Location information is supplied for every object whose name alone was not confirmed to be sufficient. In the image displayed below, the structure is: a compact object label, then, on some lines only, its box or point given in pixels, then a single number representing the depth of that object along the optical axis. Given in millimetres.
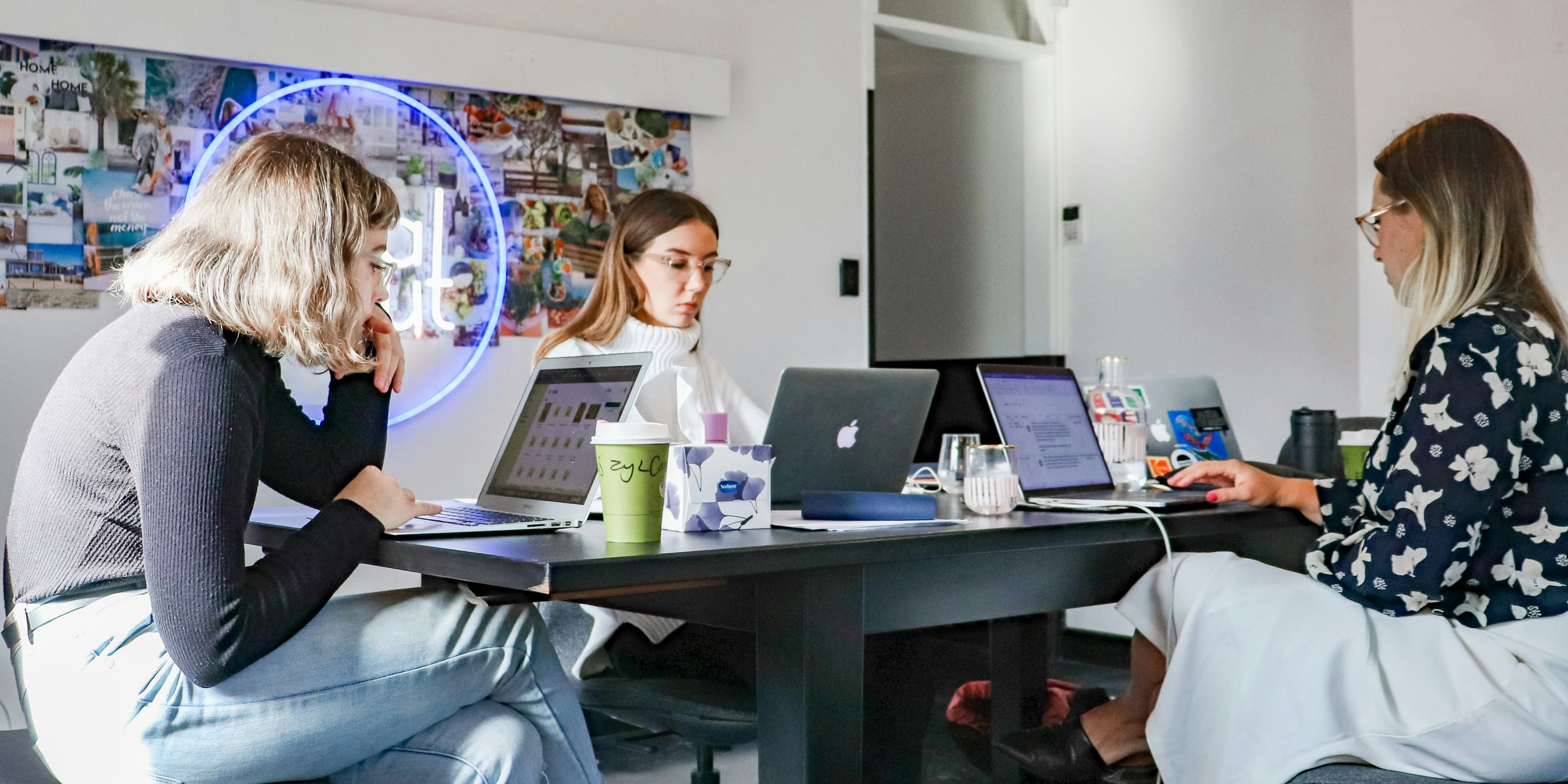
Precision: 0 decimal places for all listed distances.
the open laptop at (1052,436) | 2102
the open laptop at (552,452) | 1626
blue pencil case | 1679
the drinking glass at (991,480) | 1845
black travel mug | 2562
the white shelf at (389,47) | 3051
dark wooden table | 1258
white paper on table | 1553
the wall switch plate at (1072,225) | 4898
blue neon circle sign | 3352
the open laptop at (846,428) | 1879
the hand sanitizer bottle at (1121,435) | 2332
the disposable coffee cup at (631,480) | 1350
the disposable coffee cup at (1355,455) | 2520
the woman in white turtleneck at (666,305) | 2775
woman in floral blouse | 1585
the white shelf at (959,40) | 4500
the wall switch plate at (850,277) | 4301
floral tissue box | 1509
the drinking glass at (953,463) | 2225
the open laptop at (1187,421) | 2582
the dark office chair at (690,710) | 1893
